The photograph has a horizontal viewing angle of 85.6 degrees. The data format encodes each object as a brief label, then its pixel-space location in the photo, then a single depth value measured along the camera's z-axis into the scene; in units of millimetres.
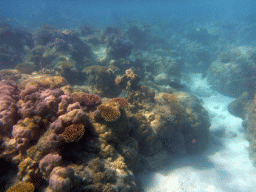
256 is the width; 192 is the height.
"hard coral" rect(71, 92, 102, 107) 4642
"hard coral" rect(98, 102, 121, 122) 4168
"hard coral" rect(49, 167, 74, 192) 2596
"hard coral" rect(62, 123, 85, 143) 3227
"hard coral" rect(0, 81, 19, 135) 3709
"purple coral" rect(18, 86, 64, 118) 3863
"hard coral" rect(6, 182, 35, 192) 2666
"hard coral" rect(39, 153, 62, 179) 2936
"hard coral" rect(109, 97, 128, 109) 5164
